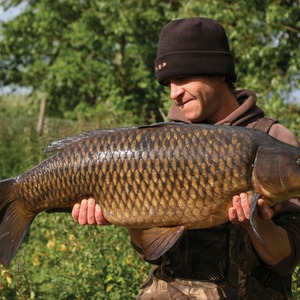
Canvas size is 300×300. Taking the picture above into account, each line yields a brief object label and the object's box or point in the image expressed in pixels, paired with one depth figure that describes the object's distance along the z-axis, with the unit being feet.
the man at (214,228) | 6.75
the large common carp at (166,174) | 6.14
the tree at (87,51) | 39.86
